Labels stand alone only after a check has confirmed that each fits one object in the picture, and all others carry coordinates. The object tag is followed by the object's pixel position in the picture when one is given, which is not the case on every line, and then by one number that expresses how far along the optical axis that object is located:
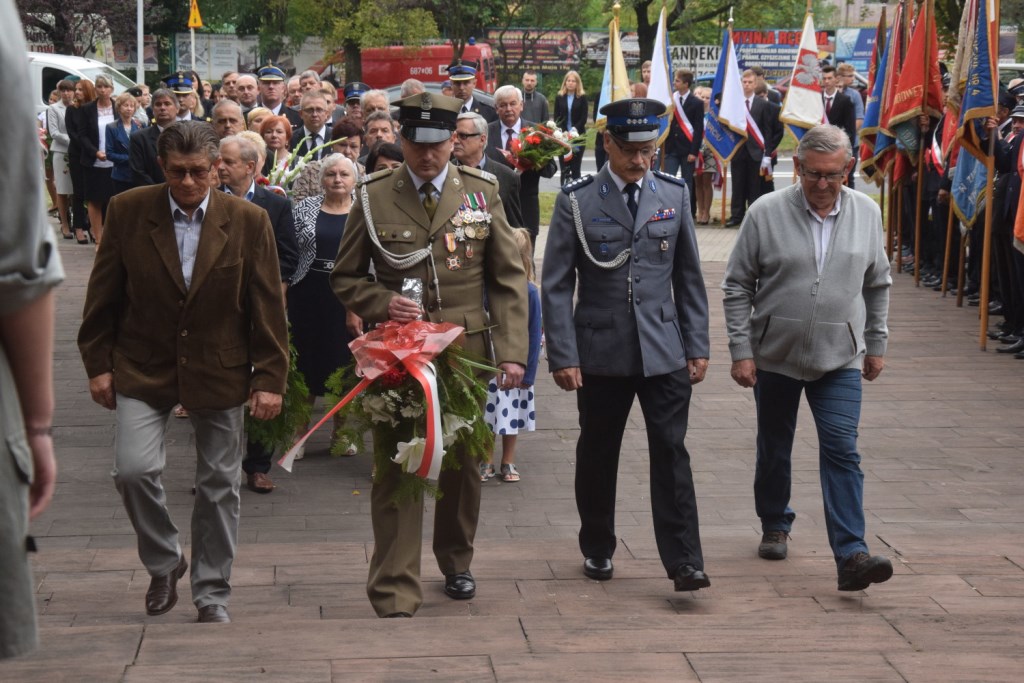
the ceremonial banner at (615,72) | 17.73
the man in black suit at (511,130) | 11.31
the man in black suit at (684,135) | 21.06
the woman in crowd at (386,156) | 8.25
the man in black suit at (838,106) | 20.42
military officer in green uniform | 5.54
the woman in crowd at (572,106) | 24.23
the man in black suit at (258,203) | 7.54
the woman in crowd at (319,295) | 8.25
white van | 24.92
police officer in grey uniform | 5.80
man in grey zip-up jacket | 5.88
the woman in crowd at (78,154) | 17.41
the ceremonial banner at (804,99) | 19.45
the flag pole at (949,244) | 14.14
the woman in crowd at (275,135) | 9.76
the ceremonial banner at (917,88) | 14.52
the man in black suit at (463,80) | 12.09
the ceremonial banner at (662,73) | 19.33
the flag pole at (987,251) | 11.86
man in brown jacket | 5.29
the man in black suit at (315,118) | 11.40
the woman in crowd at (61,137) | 18.81
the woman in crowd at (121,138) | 16.30
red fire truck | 39.19
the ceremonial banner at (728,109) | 20.25
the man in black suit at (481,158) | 8.43
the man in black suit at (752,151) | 20.33
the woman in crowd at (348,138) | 10.00
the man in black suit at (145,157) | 11.70
